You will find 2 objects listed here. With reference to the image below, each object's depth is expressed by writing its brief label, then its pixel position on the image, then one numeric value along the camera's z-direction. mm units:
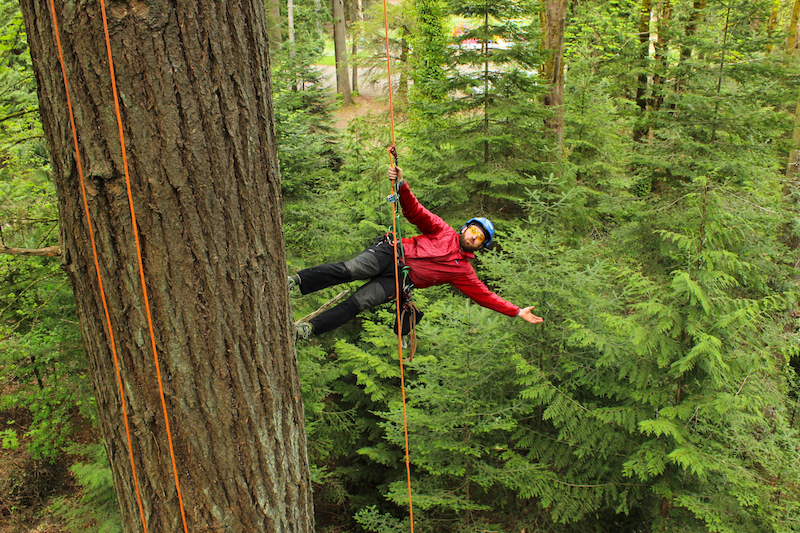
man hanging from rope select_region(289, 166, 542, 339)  4387
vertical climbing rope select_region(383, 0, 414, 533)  4151
